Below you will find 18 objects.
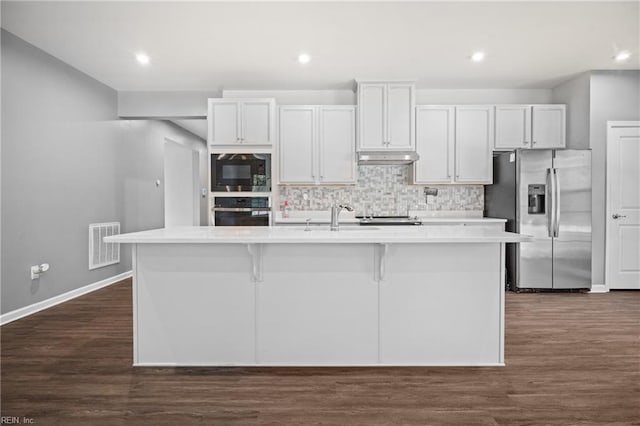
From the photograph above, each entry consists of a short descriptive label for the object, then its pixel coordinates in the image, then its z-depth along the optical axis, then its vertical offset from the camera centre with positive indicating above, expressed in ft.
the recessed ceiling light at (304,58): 13.45 +5.14
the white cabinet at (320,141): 16.63 +2.71
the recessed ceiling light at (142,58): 13.46 +5.16
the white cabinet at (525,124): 16.90 +3.53
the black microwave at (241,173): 15.85 +1.28
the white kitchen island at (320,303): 8.15 -2.06
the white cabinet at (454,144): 16.89 +2.64
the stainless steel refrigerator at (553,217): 15.38 -0.47
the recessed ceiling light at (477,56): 13.38 +5.19
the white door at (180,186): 26.68 +1.29
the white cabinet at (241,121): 16.17 +3.45
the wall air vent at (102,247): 15.72 -1.82
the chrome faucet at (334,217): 9.68 -0.31
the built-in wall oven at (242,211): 15.75 -0.26
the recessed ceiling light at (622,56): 13.53 +5.31
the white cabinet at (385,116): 16.17 +3.69
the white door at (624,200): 15.62 +0.22
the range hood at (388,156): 16.26 +2.04
